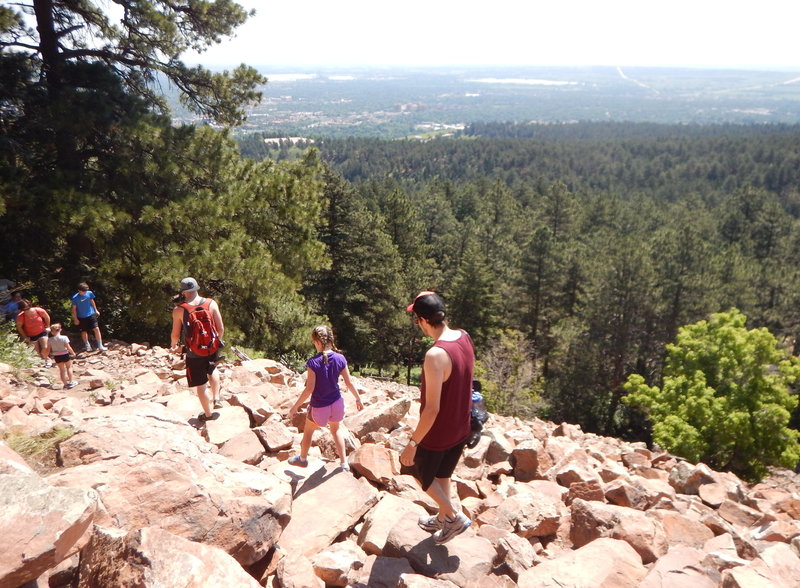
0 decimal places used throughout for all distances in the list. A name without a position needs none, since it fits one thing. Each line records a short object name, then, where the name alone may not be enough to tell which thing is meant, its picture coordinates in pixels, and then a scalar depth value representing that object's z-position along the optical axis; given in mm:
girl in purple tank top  5172
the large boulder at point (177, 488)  3617
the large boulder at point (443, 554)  3900
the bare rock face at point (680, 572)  3863
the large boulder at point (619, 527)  4570
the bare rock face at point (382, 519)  4211
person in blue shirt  9836
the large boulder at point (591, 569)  3854
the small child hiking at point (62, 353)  7785
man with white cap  6191
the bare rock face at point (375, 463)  5352
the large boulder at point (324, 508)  4211
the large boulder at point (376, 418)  6750
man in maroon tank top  3736
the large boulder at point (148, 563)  2838
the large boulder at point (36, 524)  2635
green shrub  16875
